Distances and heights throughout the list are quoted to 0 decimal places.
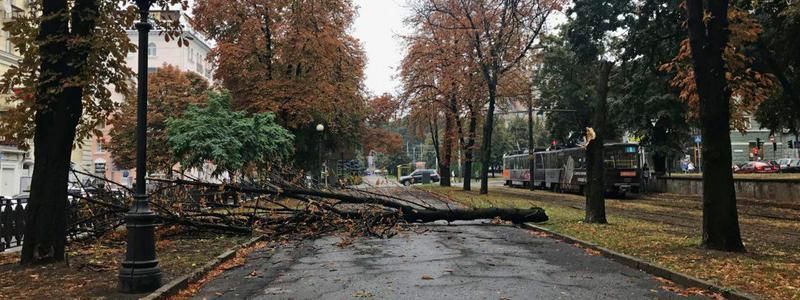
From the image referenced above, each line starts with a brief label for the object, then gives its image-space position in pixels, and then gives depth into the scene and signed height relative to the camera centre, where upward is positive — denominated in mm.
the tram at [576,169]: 35531 +330
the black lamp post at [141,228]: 8406 -724
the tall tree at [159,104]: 42656 +4925
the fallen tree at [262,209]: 13633 -803
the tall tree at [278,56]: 33031 +6304
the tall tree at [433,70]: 37688 +6324
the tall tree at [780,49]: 20391 +4332
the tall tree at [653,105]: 24453 +3975
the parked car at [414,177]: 70938 -250
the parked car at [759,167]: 56938 +711
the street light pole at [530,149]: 45969 +1875
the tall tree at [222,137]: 26281 +1599
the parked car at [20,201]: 13246 -563
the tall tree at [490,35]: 34531 +7702
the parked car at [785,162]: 61156 +1246
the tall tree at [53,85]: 10344 +1453
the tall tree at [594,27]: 27438 +6618
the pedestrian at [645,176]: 41500 -104
